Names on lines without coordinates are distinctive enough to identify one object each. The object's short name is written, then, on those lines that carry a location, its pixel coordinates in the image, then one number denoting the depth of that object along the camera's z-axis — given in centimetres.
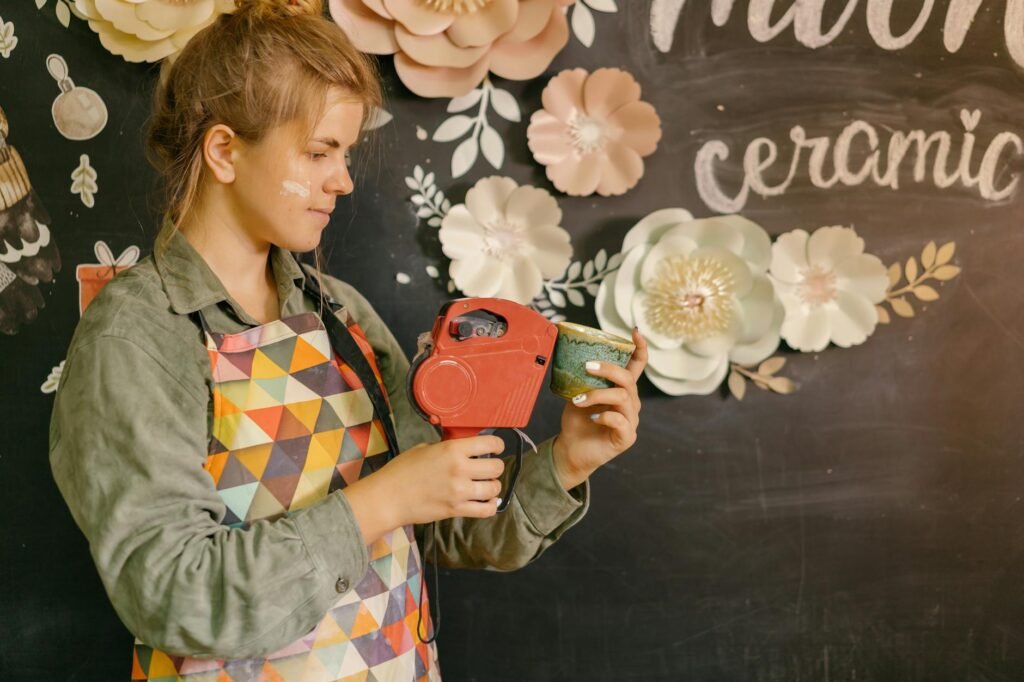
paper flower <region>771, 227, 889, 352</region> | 144
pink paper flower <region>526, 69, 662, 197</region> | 138
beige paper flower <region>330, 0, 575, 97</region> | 131
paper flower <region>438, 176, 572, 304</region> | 140
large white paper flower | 141
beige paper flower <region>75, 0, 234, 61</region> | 129
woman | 78
